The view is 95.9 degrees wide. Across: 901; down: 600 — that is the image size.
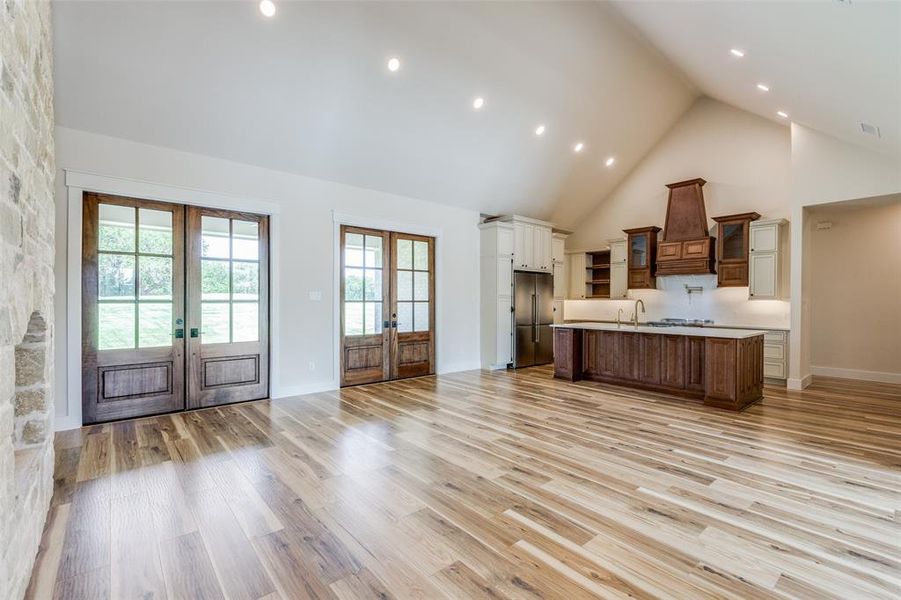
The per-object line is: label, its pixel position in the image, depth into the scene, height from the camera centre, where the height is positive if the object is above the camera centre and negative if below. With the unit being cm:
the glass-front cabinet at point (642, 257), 763 +80
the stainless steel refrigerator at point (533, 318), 748 -38
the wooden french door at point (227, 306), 463 -11
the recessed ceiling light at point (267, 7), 346 +249
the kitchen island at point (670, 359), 462 -80
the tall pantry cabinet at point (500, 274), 725 +43
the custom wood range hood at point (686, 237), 692 +109
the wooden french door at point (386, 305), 585 -12
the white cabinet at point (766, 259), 623 +62
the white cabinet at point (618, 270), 807 +57
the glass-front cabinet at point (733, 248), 653 +83
